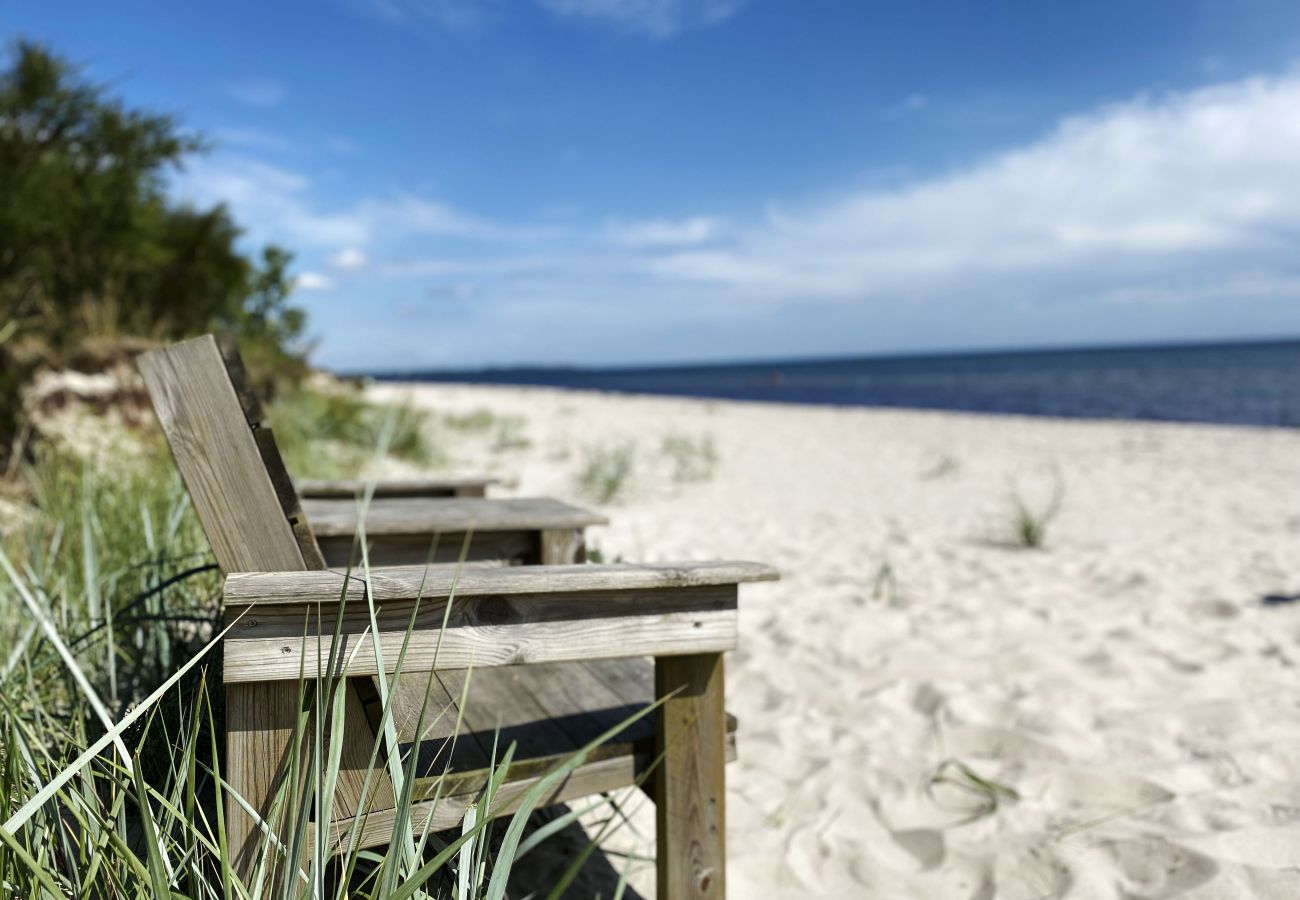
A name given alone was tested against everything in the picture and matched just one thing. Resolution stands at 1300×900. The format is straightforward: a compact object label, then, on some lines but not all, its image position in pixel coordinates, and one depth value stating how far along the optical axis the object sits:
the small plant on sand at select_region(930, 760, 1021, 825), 2.16
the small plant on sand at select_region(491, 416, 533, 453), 9.65
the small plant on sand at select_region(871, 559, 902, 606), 3.82
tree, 6.71
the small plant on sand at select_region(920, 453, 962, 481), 7.95
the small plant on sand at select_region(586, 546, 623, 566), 2.74
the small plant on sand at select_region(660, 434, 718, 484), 7.67
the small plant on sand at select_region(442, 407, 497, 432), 11.76
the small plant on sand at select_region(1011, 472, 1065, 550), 4.78
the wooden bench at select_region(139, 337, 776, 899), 1.18
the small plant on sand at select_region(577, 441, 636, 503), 6.55
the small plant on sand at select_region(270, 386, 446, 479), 5.56
